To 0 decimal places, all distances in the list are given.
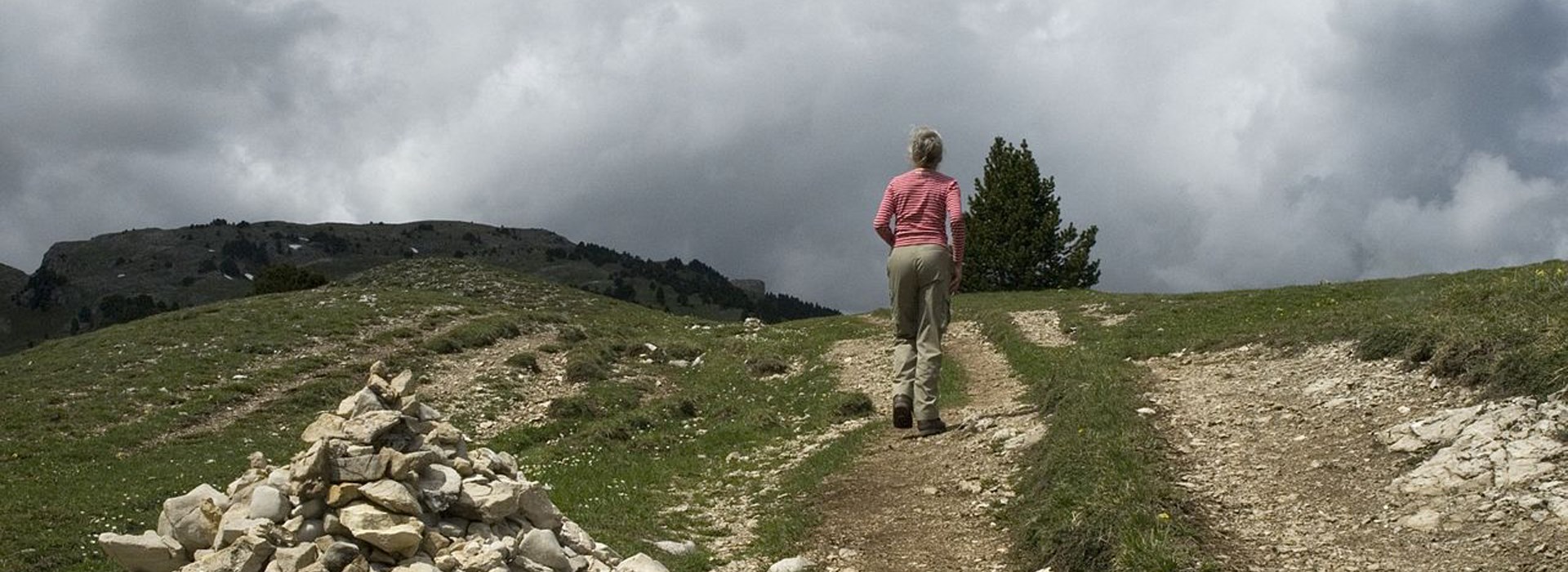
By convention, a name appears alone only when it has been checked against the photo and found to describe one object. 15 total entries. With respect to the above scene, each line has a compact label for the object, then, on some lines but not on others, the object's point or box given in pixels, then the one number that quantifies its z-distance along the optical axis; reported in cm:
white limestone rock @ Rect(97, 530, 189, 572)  779
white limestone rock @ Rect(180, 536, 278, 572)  730
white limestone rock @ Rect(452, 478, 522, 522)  848
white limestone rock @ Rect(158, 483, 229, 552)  812
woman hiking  1317
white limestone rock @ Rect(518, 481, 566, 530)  883
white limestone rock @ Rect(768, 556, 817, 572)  925
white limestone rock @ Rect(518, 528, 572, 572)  814
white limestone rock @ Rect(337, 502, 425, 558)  770
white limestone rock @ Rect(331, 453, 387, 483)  813
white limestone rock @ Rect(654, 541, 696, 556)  1040
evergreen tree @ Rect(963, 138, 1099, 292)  6644
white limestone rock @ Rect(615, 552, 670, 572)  844
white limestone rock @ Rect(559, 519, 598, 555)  889
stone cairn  765
